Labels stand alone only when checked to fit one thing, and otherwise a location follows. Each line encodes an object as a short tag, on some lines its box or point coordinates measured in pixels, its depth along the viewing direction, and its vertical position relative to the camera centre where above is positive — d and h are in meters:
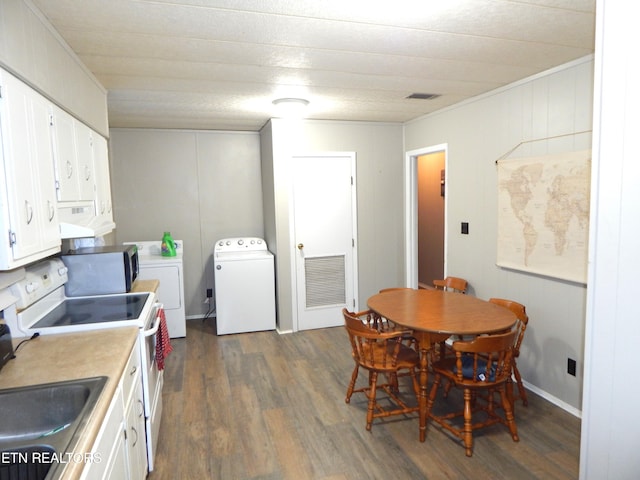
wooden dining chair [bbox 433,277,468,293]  3.75 -0.76
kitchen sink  1.26 -0.70
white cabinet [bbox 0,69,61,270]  1.52 +0.13
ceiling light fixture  3.57 +0.87
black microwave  2.68 -0.40
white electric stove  2.05 -0.56
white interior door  4.64 -0.37
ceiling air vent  3.52 +0.89
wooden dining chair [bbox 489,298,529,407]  2.71 -0.82
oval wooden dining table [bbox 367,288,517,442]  2.54 -0.75
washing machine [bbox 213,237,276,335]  4.60 -0.95
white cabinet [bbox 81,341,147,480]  1.30 -0.84
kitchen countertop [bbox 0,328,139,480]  1.44 -0.61
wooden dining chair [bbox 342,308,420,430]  2.66 -1.02
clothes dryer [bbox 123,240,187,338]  4.44 -0.81
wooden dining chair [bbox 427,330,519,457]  2.38 -1.05
